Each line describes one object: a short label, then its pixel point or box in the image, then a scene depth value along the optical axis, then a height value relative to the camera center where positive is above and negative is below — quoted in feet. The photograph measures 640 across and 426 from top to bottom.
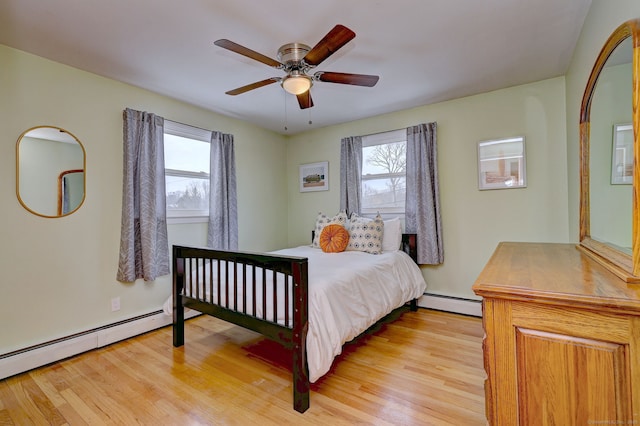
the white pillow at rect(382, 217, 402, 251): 11.16 -0.93
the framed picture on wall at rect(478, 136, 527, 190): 9.75 +1.54
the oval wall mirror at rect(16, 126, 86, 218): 7.31 +1.20
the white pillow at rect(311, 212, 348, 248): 11.73 -0.37
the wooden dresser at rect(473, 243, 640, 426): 2.59 -1.34
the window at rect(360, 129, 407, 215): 12.07 +1.65
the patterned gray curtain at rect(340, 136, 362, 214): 12.76 +1.69
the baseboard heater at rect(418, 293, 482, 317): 10.43 -3.43
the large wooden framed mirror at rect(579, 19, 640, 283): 3.42 +0.76
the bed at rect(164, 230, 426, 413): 5.81 -2.03
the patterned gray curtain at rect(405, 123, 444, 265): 10.96 +0.60
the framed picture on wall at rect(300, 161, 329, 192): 14.08 +1.76
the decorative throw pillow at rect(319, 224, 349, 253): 10.75 -0.96
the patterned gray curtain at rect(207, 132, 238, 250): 11.44 +0.69
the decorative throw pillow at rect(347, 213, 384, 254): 10.61 -0.84
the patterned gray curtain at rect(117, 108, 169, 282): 8.93 +0.48
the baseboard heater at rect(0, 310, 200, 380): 6.93 -3.38
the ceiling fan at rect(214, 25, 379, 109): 5.55 +3.05
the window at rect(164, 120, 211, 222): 10.50 +1.67
